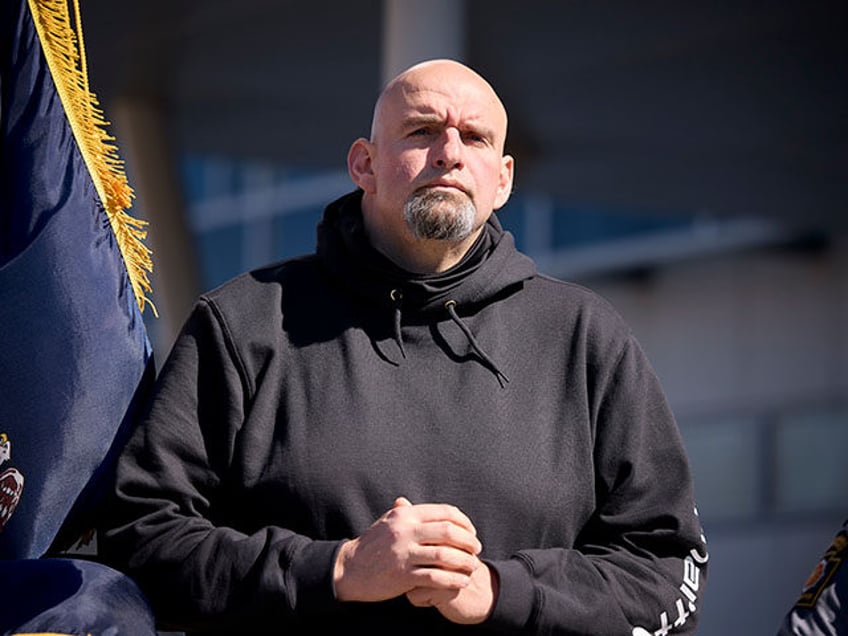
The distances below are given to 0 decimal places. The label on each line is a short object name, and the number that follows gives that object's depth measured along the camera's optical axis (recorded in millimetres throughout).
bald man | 7520
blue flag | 8133
